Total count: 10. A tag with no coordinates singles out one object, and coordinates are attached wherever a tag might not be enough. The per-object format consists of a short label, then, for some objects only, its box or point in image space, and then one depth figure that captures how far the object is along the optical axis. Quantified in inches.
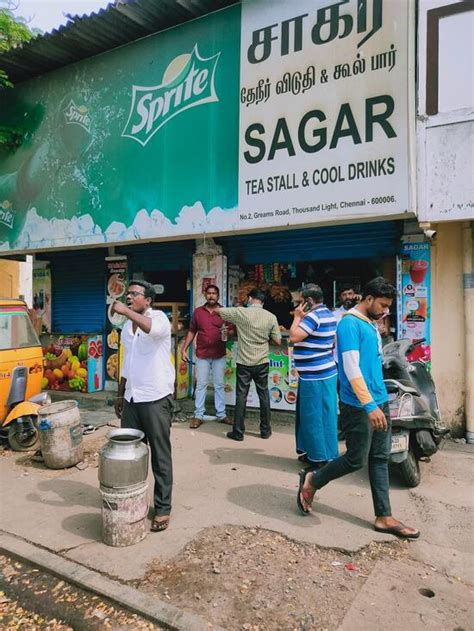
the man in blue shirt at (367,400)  131.6
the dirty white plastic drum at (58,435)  198.5
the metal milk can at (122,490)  132.6
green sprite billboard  264.5
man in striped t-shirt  179.2
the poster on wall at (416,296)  244.8
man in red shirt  269.3
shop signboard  210.4
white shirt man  141.3
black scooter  162.2
